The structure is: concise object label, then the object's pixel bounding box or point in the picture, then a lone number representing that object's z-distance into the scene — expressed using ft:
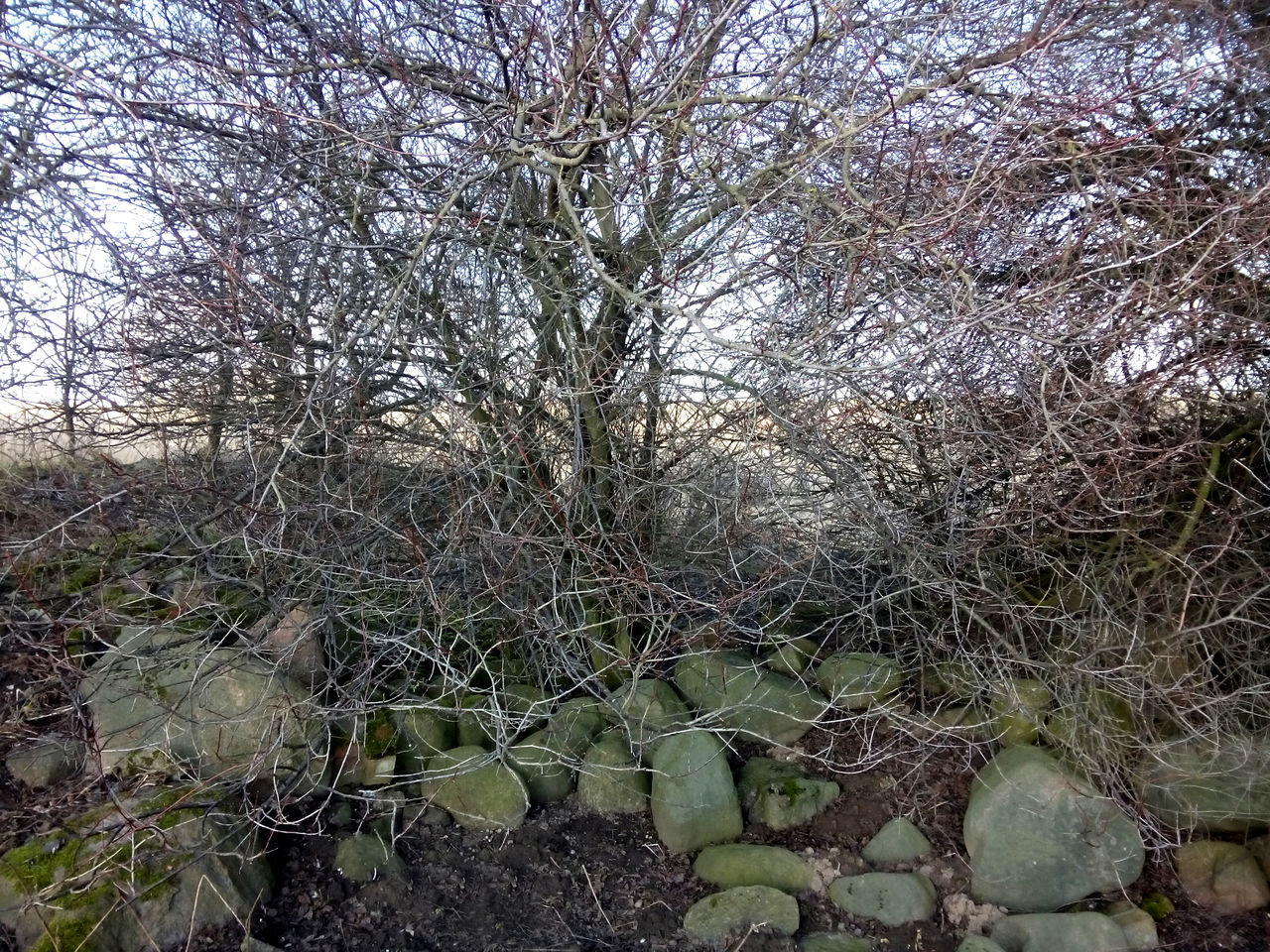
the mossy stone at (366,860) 13.83
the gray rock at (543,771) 15.84
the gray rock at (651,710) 15.75
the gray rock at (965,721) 15.35
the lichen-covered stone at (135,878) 11.37
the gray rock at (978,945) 12.62
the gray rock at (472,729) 16.31
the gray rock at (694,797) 15.07
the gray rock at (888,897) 13.73
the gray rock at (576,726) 16.05
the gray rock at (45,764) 14.38
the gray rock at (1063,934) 12.74
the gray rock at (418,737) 15.80
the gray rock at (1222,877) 13.53
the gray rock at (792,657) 17.20
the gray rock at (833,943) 12.87
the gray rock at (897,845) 14.66
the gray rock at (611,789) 15.93
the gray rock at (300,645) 13.64
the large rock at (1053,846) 13.78
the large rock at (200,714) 13.67
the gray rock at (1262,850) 13.70
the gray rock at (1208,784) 13.20
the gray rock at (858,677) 16.11
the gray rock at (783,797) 15.40
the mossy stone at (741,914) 13.17
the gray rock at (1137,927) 12.84
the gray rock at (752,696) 16.87
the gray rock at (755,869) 14.19
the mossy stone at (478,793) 15.37
